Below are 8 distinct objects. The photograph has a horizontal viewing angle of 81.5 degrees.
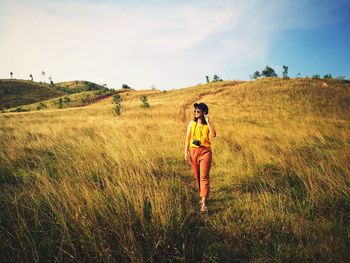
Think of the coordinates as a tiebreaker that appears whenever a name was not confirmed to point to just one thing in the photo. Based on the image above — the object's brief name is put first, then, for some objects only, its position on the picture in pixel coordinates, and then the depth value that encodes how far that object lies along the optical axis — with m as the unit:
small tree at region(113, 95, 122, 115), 20.26
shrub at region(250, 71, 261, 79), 71.00
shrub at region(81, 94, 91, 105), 53.64
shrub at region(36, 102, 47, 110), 49.31
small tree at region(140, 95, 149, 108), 26.69
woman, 3.54
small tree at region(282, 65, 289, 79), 52.50
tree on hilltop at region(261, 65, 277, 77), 66.81
